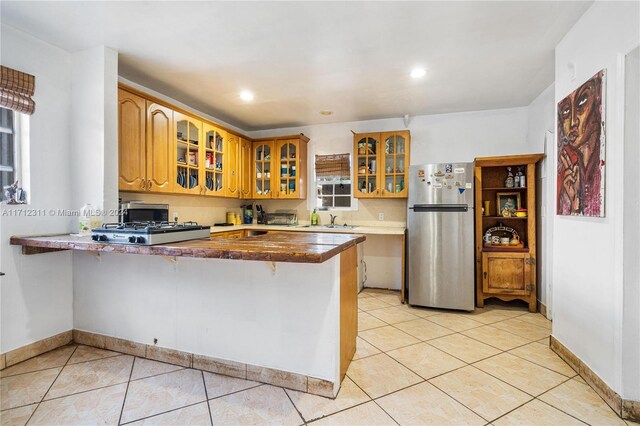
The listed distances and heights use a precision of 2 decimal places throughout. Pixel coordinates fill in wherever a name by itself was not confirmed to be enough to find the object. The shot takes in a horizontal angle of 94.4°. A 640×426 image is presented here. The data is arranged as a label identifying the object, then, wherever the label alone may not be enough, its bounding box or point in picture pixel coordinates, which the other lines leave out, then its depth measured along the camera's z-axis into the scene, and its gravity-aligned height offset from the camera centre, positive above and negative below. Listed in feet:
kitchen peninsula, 5.88 -2.17
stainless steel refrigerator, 11.25 -1.03
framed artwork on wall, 6.02 +1.36
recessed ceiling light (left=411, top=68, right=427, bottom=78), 9.32 +4.44
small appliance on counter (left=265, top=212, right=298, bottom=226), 15.49 -0.45
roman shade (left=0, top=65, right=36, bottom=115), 6.95 +2.93
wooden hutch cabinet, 11.31 -0.79
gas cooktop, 5.75 -0.47
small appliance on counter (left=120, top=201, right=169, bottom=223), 9.27 -0.05
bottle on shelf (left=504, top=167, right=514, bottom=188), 12.24 +1.21
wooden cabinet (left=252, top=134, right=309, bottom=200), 15.01 +2.20
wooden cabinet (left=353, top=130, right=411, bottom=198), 13.56 +2.16
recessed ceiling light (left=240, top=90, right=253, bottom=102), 11.22 +4.48
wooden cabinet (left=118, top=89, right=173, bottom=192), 8.90 +2.13
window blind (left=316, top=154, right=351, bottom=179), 15.12 +2.28
